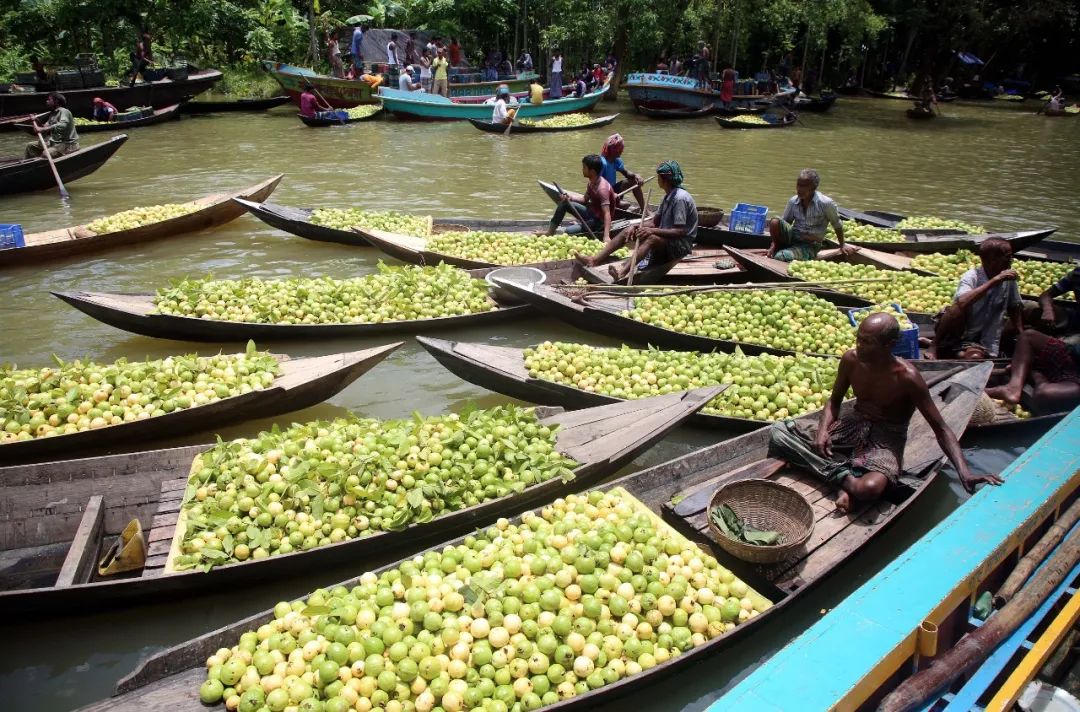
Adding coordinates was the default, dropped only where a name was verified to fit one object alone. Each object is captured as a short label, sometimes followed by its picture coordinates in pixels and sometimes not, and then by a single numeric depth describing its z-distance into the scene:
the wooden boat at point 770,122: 22.67
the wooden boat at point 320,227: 9.84
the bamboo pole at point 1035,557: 3.10
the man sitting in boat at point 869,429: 4.14
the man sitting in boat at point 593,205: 9.16
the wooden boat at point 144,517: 3.59
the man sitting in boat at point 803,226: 8.23
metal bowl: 7.44
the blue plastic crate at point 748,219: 9.59
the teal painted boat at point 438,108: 22.36
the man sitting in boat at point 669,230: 7.77
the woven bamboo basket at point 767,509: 3.77
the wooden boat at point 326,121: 21.16
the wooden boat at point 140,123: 19.33
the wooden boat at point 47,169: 12.48
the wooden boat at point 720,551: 2.93
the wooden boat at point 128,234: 9.27
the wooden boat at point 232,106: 23.84
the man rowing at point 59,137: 13.25
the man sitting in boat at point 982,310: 5.69
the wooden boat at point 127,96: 18.66
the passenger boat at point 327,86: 23.11
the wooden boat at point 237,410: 4.69
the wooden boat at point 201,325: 6.50
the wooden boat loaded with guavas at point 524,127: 20.36
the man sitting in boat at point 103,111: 19.77
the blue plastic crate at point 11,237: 9.11
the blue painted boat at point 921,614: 2.34
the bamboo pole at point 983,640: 2.45
